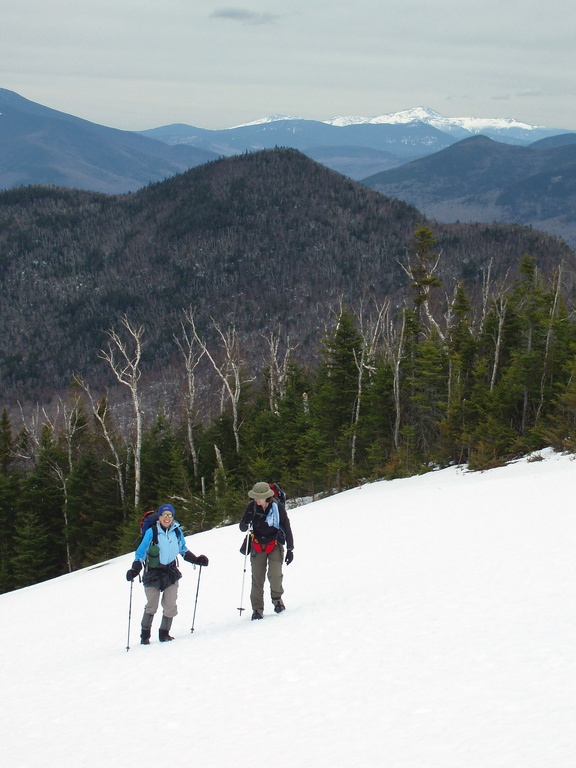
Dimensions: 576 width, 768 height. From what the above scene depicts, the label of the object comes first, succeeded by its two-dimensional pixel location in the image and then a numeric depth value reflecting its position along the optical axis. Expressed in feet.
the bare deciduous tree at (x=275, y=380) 136.55
